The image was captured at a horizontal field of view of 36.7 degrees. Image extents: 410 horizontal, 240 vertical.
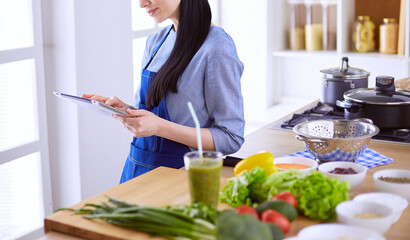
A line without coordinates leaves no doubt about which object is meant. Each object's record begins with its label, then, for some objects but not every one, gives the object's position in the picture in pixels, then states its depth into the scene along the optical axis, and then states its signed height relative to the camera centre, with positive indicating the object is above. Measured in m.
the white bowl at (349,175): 1.76 -0.43
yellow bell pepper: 1.81 -0.40
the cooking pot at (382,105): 2.42 -0.32
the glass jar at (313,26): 4.52 -0.02
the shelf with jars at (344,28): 4.13 -0.04
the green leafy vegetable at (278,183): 1.63 -0.42
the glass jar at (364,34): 4.22 -0.08
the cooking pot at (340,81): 2.82 -0.27
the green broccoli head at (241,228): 1.28 -0.42
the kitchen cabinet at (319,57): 4.22 -0.24
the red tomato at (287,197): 1.58 -0.44
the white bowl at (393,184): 1.73 -0.46
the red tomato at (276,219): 1.46 -0.46
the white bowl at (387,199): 1.59 -0.46
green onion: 1.42 -0.47
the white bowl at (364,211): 1.46 -0.46
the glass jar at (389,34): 4.11 -0.08
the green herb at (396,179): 1.81 -0.46
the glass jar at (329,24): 4.52 -0.02
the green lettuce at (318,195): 1.57 -0.44
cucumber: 1.52 -0.45
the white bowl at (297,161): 1.95 -0.44
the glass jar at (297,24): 4.66 -0.01
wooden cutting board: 1.54 -0.49
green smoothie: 1.57 -0.39
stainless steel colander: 2.04 -0.40
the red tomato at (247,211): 1.47 -0.44
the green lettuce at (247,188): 1.67 -0.44
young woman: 2.20 -0.25
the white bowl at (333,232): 1.39 -0.47
